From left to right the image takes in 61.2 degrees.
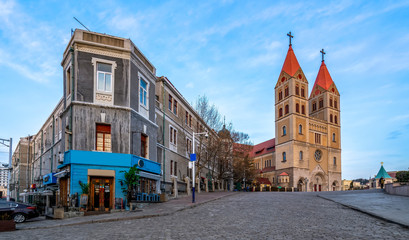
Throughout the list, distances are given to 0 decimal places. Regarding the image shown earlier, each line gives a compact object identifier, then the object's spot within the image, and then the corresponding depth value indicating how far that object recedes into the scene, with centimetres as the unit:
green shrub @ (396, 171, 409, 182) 6247
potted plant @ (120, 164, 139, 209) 1950
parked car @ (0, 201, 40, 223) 1845
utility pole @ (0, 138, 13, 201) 3525
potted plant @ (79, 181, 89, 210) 1816
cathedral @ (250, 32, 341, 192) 7225
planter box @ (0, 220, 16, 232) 1329
